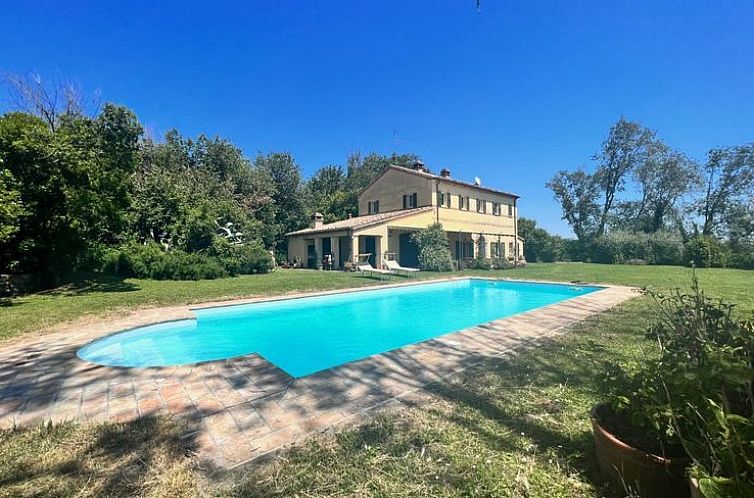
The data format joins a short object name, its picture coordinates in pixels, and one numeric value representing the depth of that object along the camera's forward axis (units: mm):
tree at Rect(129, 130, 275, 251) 17047
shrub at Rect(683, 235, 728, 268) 25281
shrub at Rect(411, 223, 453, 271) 20203
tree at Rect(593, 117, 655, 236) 34562
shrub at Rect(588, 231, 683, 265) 28375
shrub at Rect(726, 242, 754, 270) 24200
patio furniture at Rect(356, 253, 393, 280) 18297
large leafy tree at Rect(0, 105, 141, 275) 9969
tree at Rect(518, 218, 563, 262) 33719
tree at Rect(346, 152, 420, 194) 39719
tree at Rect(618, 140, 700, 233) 33469
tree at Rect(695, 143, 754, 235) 31406
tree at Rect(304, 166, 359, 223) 32156
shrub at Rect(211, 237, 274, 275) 17359
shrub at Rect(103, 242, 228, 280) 14523
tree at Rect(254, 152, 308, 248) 30609
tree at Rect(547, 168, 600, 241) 37875
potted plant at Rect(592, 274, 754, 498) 1329
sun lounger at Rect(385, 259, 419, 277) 18500
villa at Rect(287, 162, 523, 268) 21219
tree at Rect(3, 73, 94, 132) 18766
